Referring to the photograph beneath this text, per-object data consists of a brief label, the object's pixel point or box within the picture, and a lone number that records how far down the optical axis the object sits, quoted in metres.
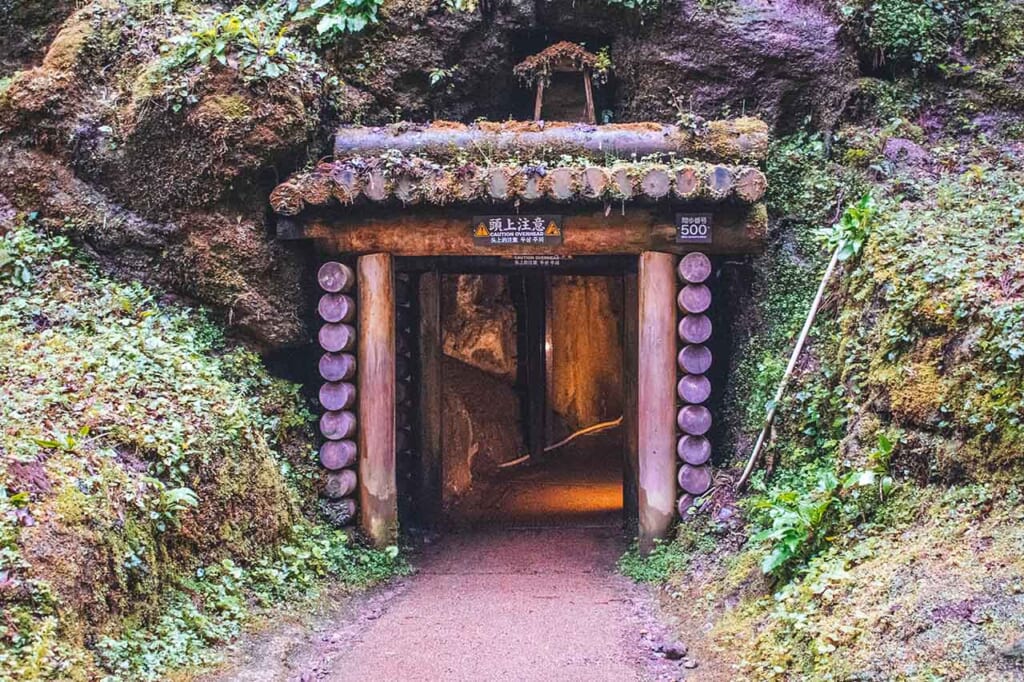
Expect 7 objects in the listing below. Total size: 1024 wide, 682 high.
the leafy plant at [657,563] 7.89
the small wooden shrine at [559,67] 9.82
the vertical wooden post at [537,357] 17.80
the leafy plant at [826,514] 5.68
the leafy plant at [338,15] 9.54
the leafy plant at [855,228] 7.40
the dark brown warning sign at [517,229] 8.51
